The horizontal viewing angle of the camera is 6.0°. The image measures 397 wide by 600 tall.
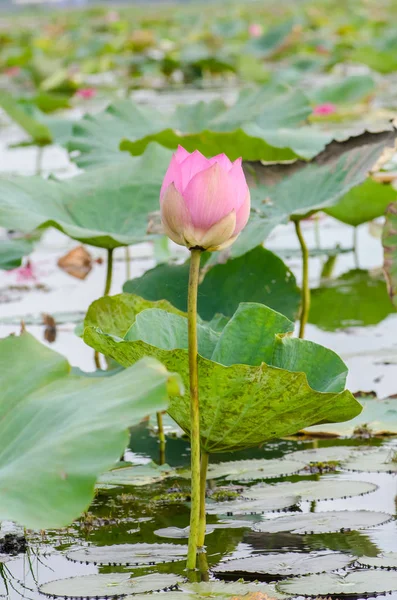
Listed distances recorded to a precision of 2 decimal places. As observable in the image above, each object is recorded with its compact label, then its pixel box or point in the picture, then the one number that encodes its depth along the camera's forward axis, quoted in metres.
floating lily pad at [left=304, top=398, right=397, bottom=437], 4.26
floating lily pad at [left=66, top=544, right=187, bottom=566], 3.84
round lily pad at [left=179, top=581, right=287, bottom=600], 3.68
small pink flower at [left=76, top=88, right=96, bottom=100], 12.93
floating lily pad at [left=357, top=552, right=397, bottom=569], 3.78
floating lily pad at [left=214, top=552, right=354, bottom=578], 3.78
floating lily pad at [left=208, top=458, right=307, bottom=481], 4.12
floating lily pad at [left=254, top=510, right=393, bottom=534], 3.91
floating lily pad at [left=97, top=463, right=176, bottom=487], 4.09
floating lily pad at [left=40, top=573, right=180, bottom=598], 3.73
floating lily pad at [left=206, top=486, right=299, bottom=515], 3.99
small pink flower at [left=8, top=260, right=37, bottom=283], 6.49
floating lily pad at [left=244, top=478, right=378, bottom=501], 4.02
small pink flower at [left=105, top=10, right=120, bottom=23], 31.45
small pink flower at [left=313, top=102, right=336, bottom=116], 9.44
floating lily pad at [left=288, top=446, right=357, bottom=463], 4.19
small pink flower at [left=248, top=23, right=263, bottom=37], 21.45
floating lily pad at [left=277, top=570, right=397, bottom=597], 3.72
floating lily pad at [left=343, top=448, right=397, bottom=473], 4.13
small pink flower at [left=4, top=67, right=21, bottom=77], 19.04
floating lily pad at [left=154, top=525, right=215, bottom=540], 3.93
